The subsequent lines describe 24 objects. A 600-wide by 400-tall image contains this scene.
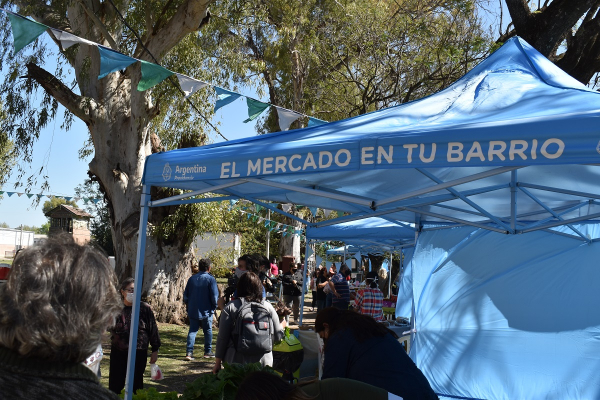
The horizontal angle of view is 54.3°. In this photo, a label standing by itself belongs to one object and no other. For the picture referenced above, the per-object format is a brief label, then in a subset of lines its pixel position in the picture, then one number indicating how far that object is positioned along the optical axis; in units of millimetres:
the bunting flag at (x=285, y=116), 8414
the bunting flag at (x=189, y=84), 7992
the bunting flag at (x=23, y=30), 6609
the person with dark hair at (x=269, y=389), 2225
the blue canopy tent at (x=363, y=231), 11164
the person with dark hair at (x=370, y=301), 10086
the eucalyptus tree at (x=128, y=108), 12227
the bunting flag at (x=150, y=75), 7379
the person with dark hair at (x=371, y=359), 3428
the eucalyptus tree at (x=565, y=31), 9930
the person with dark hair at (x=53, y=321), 1285
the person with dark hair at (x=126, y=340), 5836
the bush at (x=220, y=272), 28047
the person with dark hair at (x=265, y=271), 10594
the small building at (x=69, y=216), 31156
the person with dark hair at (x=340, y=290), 13422
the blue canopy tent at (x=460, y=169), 3291
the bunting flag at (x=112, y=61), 7059
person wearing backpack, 5629
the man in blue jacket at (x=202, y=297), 9523
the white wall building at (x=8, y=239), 60888
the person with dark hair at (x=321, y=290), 16609
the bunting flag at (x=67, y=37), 6850
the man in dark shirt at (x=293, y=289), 15727
